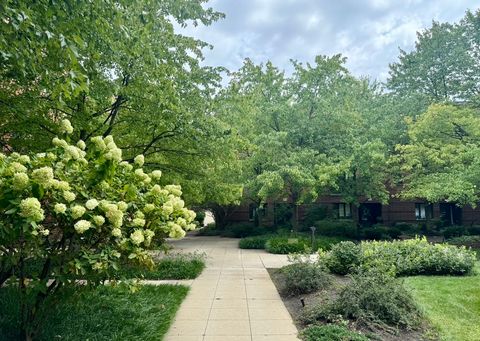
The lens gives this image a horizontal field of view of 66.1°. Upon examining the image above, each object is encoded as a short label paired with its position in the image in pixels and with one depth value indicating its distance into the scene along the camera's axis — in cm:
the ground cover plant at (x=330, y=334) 502
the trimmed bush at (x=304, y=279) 780
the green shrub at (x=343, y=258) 953
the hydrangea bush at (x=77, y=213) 343
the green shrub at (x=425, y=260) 948
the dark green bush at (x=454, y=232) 2078
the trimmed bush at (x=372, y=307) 575
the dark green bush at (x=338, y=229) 2062
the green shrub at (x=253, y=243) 1759
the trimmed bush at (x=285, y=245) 1552
